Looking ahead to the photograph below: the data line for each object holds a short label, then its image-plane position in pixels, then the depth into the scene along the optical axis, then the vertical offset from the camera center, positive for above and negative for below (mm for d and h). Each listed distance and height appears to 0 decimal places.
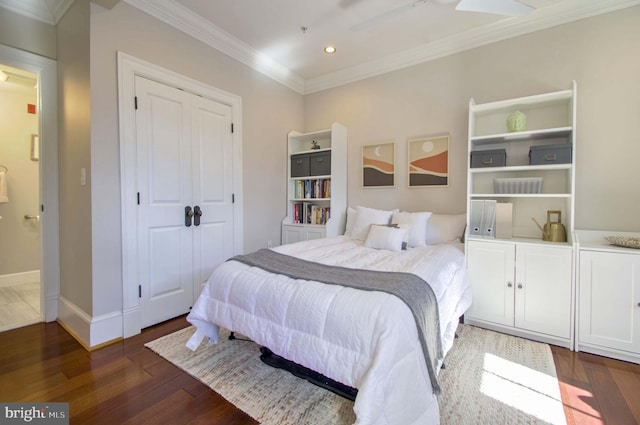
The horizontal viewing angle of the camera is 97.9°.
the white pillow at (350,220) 3402 -164
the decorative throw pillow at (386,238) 2521 -287
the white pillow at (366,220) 3039 -146
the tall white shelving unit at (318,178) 3512 +380
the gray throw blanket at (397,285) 1347 -419
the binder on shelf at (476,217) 2605 -97
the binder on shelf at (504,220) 2477 -118
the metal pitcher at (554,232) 2334 -210
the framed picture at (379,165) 3426 +531
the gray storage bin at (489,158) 2467 +438
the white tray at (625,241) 1958 -247
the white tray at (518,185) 2461 +201
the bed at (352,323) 1167 -613
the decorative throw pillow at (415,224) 2736 -174
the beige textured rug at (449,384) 1457 -1085
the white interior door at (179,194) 2406 +122
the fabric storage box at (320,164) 3516 +553
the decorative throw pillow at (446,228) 2779 -219
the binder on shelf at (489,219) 2543 -111
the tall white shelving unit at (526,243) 2182 -298
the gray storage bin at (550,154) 2213 +430
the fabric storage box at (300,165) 3732 +564
